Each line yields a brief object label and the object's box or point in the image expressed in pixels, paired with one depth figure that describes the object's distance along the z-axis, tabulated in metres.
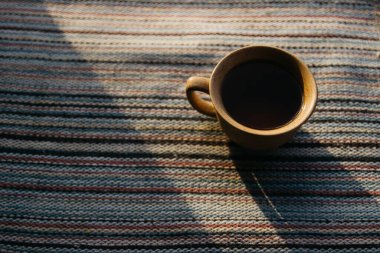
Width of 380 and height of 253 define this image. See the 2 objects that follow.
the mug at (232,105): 0.75
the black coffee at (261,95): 0.76
